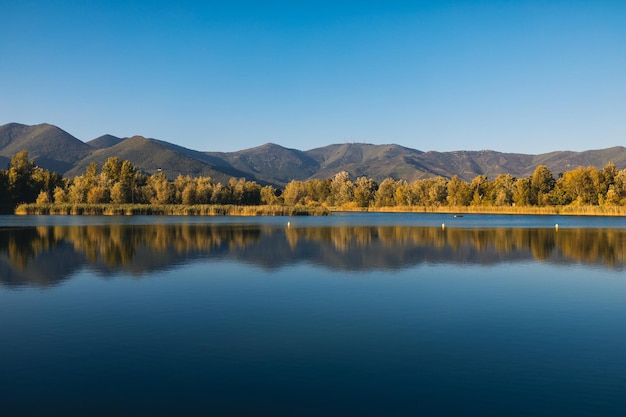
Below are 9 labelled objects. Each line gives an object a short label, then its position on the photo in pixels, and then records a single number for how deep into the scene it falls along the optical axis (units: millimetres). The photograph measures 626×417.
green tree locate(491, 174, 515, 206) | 118188
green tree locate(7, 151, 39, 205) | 107500
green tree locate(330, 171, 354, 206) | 150250
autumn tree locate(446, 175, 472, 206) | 129000
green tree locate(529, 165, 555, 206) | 115188
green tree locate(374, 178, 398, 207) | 142250
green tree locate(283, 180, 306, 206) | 141375
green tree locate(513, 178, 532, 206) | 115500
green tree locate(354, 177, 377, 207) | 143750
